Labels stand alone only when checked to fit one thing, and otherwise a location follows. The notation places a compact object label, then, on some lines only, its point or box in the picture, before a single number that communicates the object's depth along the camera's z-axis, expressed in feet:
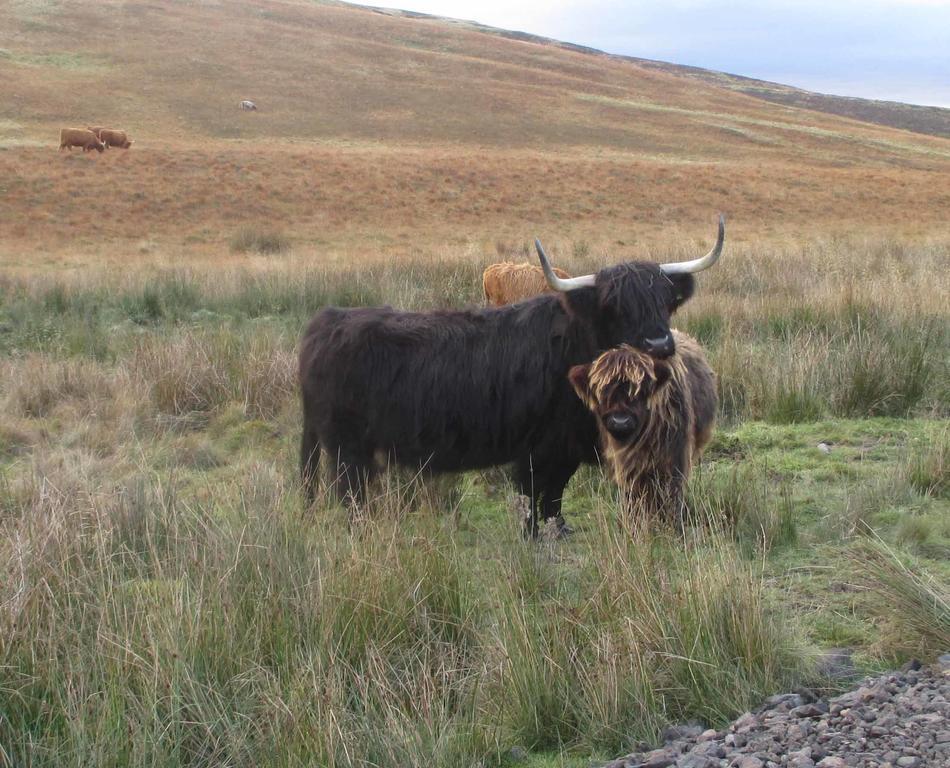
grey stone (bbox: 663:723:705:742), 10.54
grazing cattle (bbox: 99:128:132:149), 134.41
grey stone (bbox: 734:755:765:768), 9.12
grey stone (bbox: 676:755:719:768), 9.37
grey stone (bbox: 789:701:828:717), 10.28
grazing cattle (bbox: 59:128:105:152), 129.08
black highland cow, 17.53
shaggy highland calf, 15.83
